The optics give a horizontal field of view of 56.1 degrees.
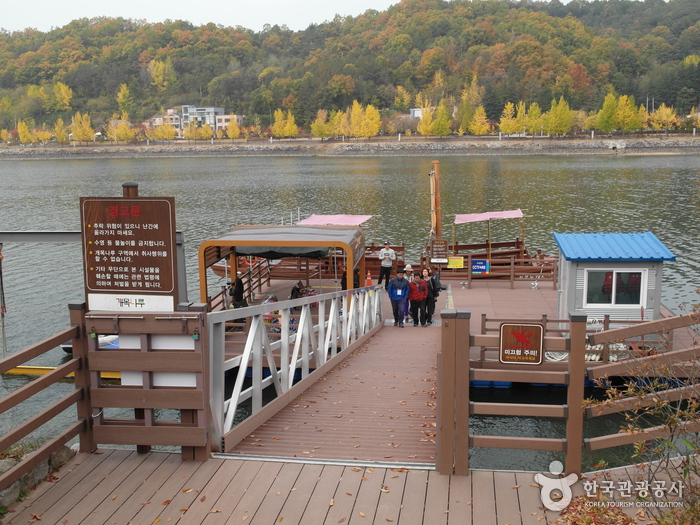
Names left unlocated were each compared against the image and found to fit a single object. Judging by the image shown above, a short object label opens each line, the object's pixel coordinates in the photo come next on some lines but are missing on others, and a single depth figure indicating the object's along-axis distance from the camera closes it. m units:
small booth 12.43
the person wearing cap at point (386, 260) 19.47
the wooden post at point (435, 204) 24.11
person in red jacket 14.72
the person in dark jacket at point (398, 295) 14.40
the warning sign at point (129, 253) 5.01
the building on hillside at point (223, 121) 176.88
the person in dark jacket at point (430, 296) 15.38
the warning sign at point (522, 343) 4.39
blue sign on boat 20.58
